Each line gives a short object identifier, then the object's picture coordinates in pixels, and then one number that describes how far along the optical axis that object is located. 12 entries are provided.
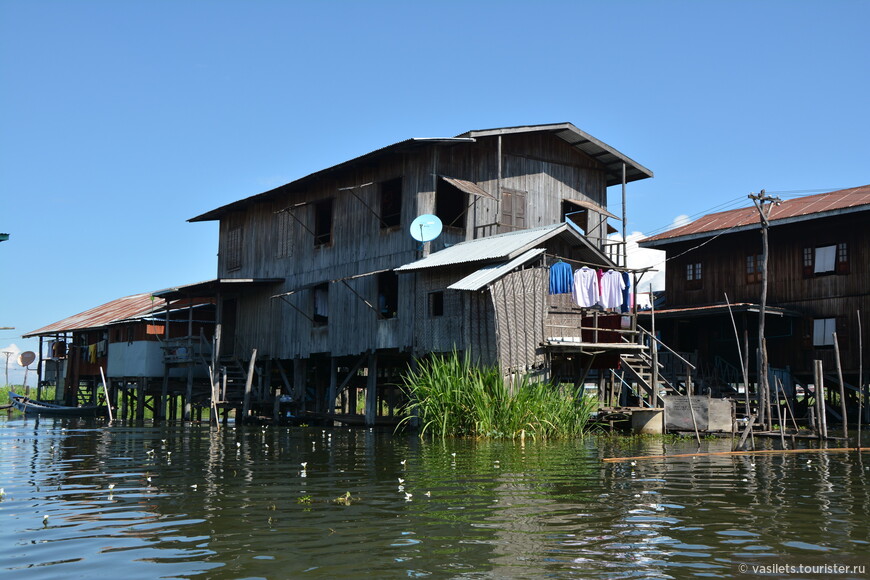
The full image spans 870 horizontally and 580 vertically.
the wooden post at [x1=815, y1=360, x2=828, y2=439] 19.55
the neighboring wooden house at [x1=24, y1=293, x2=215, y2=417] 32.84
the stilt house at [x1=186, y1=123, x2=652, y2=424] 21.86
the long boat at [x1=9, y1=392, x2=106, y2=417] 37.53
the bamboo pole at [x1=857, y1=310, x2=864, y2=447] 25.25
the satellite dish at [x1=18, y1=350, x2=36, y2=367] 43.76
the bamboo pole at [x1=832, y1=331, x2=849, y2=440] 18.66
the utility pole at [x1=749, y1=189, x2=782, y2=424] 21.16
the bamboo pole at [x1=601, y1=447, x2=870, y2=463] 14.61
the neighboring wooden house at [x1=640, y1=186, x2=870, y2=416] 28.56
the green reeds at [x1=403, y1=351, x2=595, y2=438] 19.16
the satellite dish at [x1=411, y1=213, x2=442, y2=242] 23.67
